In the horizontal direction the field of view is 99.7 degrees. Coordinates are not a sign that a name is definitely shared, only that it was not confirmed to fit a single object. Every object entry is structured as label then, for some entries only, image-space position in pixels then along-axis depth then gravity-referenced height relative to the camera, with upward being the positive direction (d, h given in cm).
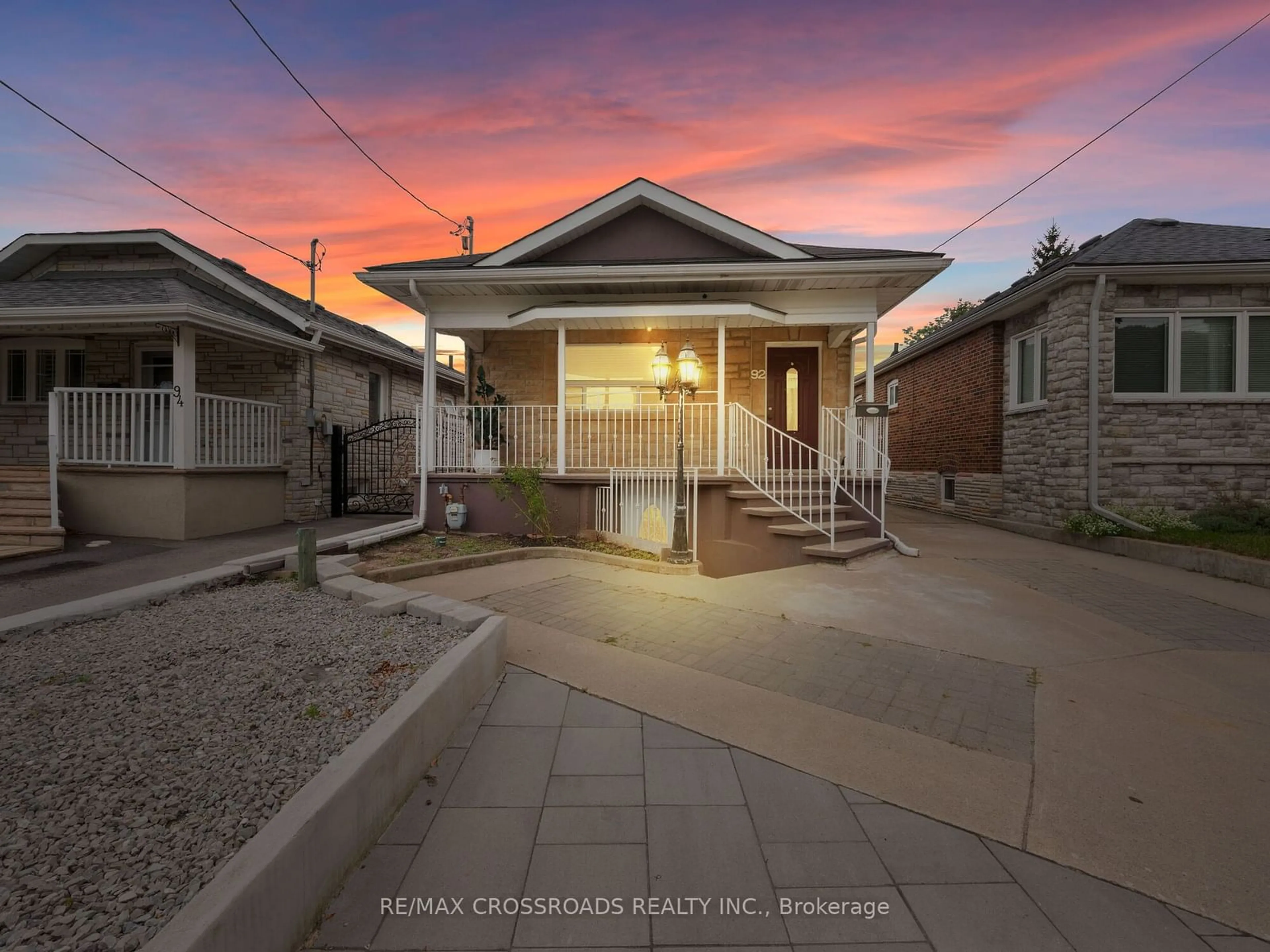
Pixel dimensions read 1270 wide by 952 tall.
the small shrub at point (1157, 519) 793 -81
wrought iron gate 1080 -20
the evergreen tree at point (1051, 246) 2853 +1167
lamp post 640 +101
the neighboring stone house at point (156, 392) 766 +115
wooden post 465 -91
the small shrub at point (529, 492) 743 -46
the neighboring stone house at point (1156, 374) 849 +149
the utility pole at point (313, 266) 1489 +538
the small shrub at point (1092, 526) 814 -95
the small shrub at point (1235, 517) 788 -78
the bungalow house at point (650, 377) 769 +168
